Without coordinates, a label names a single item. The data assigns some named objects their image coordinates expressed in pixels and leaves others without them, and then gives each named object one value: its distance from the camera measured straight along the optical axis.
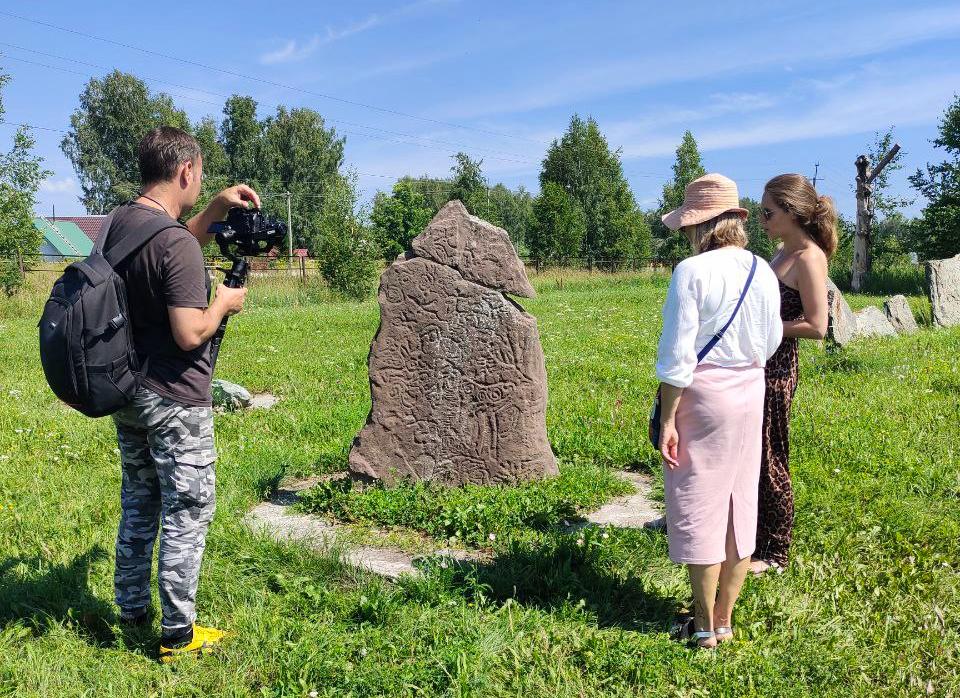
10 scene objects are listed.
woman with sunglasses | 3.72
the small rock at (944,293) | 12.75
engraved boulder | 5.09
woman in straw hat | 3.02
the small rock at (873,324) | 11.52
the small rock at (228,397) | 7.93
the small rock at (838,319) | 10.23
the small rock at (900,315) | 12.27
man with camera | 3.01
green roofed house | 47.00
